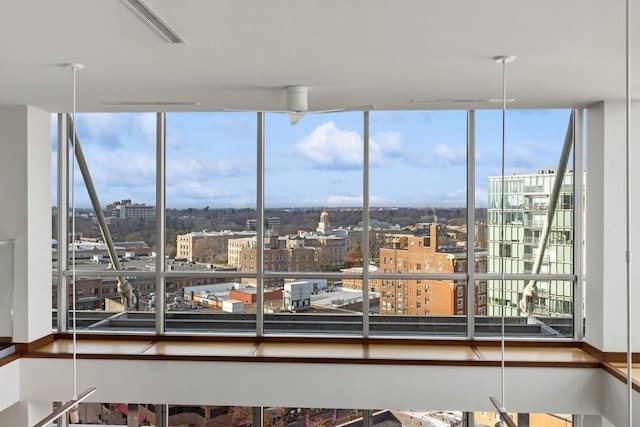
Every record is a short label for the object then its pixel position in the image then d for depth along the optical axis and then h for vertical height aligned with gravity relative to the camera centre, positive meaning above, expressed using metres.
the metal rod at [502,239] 5.15 -0.26
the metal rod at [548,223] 5.16 -0.10
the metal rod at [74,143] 5.43 +0.68
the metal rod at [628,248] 1.76 -0.12
